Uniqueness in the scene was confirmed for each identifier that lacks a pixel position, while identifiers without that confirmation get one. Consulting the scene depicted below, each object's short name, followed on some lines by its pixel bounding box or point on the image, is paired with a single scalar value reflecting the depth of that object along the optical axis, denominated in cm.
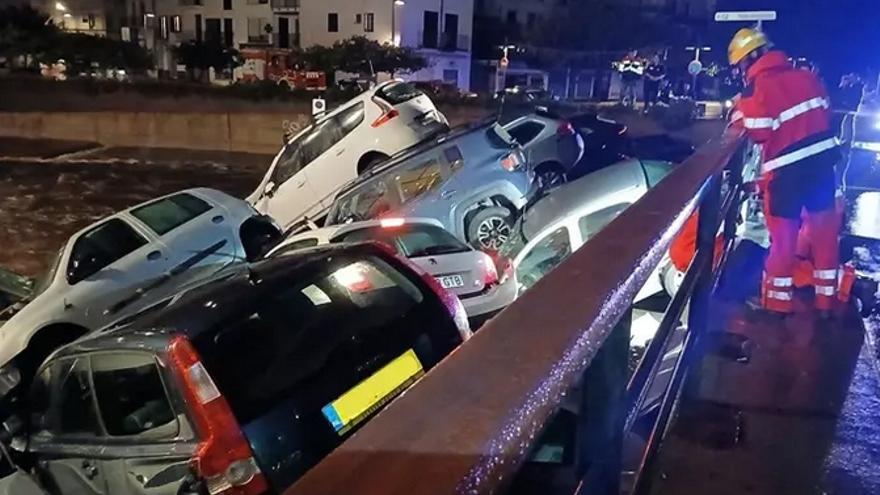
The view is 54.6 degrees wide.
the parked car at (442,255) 791
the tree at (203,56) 4819
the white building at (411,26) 4781
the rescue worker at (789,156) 469
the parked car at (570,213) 757
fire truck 4528
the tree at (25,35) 4272
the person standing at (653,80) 2967
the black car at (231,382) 373
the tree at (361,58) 3953
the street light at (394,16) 4691
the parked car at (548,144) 1079
